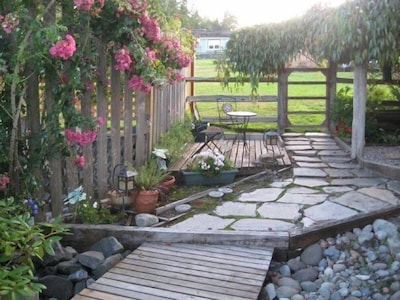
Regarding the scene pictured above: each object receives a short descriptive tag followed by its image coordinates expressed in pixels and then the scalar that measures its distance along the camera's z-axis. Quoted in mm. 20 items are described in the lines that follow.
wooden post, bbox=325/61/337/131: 9320
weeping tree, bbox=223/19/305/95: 7766
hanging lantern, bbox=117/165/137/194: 4289
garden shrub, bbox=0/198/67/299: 2270
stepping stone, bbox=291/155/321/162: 7109
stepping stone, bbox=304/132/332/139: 9211
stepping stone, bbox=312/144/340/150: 8086
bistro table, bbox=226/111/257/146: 7289
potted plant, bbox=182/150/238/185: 5750
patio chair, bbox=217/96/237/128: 8596
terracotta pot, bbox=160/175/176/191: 5254
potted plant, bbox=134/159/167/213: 4645
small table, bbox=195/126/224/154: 7031
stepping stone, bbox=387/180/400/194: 5424
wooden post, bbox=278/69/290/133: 9236
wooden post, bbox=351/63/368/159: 6855
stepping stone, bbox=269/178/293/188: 5750
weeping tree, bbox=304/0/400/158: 6199
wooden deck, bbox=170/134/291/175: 6340
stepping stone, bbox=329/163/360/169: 6734
